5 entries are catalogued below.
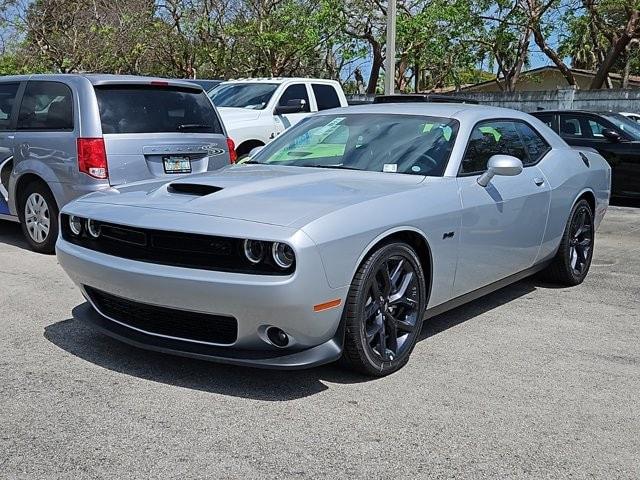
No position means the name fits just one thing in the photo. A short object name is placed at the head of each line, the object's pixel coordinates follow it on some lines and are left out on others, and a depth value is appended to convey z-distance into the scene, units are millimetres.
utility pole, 15306
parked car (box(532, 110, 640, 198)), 11594
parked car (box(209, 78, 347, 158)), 10977
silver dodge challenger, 3703
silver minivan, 6871
